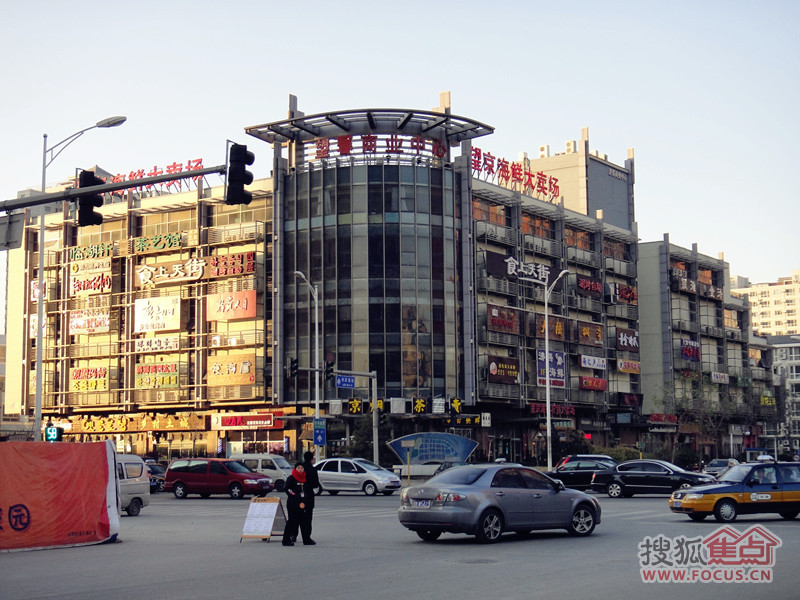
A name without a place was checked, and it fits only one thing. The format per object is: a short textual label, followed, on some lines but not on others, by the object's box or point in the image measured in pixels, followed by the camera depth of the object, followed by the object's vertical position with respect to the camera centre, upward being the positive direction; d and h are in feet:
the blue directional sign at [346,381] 175.66 +3.32
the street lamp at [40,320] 120.88 +10.66
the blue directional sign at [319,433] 163.94 -5.09
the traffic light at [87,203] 63.46 +12.22
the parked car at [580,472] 136.36 -9.66
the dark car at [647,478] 119.24 -9.27
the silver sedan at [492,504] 61.57 -6.39
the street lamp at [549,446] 175.71 -8.22
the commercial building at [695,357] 295.28 +12.36
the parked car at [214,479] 136.26 -10.19
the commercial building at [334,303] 232.12 +23.52
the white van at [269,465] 153.99 -9.45
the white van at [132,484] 99.25 -7.81
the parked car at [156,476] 156.76 -11.26
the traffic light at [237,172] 58.39 +12.87
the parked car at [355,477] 145.28 -10.74
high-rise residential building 548.93 +59.89
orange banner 64.03 -5.82
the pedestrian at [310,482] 63.26 -4.95
